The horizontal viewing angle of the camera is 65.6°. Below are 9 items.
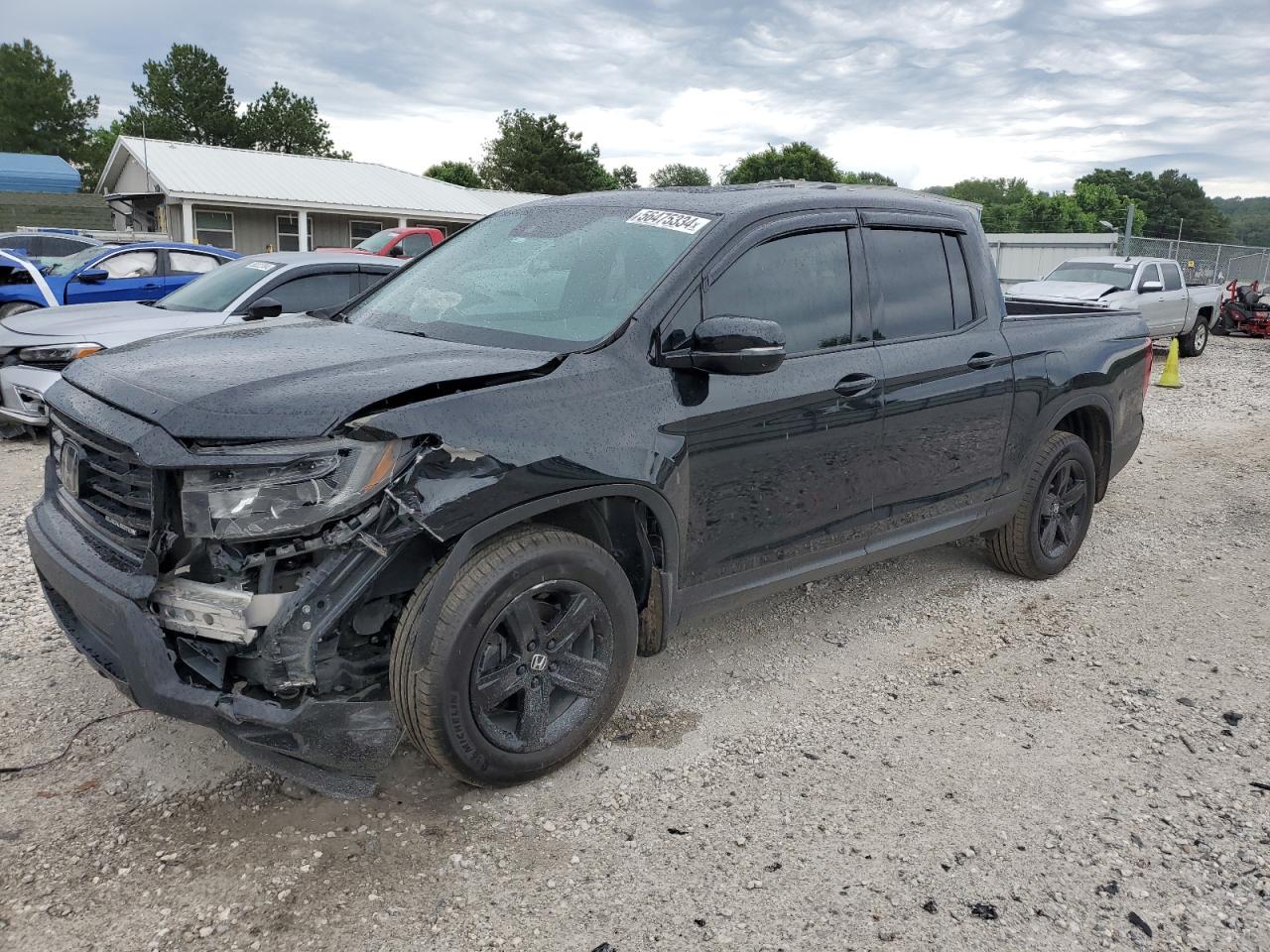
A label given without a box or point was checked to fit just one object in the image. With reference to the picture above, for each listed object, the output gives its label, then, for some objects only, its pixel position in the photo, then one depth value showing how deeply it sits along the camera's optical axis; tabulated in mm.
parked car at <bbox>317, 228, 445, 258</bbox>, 16422
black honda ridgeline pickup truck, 2658
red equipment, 21062
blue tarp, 42906
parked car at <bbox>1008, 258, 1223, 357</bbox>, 15338
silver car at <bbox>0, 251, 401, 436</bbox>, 7363
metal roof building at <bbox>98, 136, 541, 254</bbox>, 28203
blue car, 11039
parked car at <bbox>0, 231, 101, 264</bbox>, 18559
